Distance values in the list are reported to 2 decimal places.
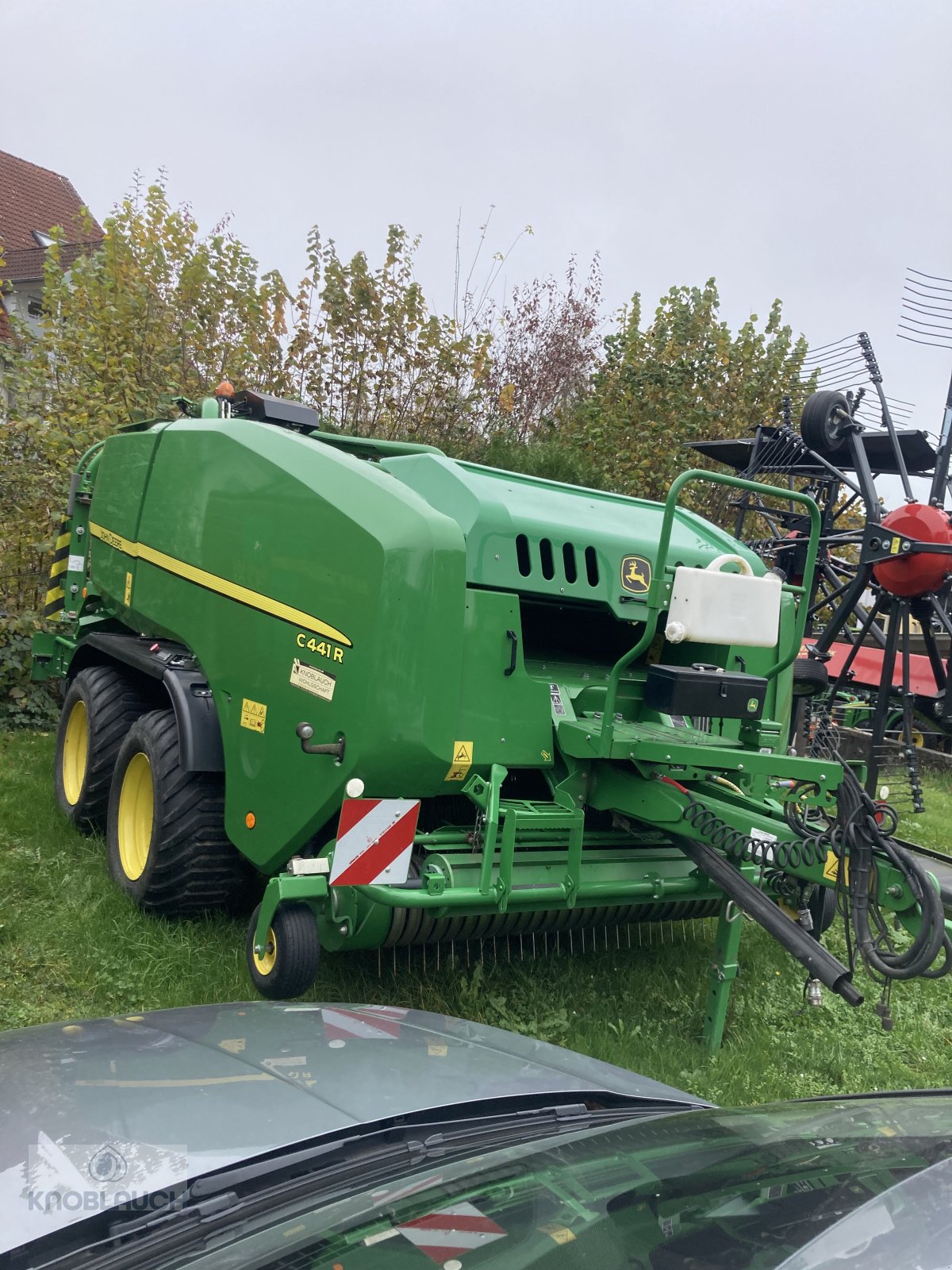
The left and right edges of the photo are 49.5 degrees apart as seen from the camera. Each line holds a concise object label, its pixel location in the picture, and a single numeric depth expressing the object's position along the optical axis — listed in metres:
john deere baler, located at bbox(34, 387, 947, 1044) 3.32
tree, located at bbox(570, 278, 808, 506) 11.53
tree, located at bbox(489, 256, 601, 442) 14.12
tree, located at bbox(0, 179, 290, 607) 8.25
